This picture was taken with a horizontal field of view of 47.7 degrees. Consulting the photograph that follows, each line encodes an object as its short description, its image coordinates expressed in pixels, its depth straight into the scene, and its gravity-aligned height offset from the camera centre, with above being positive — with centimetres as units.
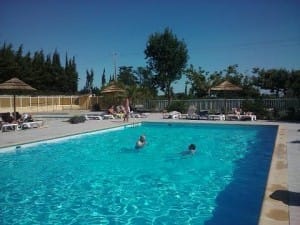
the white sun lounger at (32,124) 1605 -87
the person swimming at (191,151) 1100 -148
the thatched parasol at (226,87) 2120 +115
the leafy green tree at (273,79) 3984 +305
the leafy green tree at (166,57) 2898 +422
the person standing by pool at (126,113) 2012 -42
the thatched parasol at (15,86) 1688 +104
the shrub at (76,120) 1901 -77
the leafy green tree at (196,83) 3488 +233
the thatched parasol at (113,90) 2494 +118
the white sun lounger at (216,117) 2036 -70
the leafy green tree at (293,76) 3759 +328
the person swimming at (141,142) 1202 -129
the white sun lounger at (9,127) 1513 -92
